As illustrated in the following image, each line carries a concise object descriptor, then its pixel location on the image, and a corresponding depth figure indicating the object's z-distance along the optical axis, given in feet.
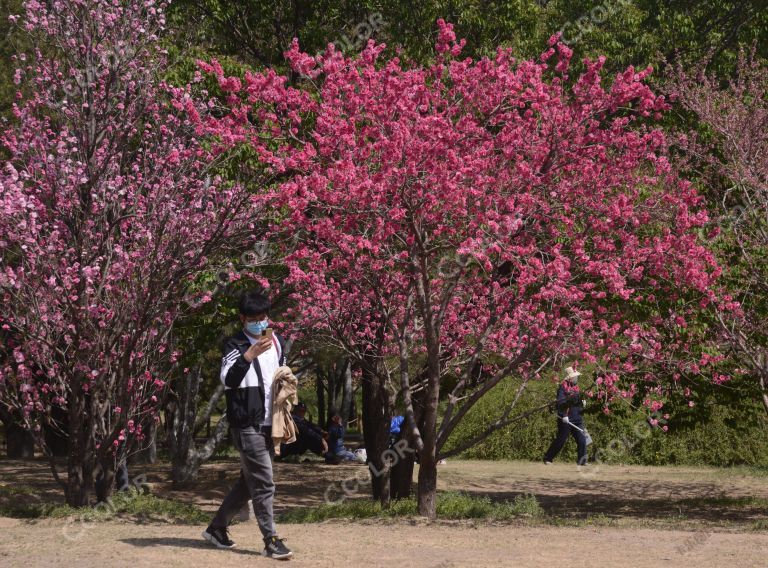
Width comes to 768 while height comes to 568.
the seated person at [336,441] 75.82
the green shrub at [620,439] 68.80
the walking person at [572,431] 60.03
